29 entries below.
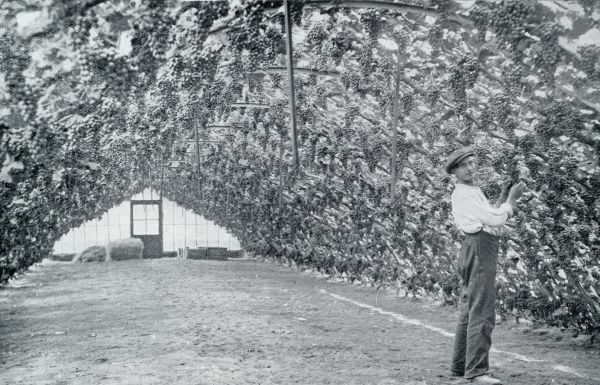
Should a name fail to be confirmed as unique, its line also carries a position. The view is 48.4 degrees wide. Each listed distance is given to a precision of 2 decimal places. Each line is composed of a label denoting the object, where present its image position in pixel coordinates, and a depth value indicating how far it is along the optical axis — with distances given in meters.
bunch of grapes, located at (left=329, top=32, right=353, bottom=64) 7.43
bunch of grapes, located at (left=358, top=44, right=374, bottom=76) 7.77
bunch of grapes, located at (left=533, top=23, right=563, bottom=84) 4.55
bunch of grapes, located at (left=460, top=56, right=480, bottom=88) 6.11
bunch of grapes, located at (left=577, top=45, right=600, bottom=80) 4.47
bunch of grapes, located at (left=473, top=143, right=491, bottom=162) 7.88
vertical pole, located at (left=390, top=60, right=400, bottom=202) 7.67
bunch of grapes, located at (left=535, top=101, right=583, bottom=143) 5.60
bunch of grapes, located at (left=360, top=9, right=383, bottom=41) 6.44
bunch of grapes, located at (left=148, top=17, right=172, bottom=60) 5.31
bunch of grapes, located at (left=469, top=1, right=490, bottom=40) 4.86
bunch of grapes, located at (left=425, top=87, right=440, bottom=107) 7.70
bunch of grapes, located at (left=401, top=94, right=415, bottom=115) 8.25
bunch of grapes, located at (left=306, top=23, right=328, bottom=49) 7.20
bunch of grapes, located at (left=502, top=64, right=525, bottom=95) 5.82
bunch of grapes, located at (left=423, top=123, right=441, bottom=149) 8.59
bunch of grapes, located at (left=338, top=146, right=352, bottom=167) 11.82
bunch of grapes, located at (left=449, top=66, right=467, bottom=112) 6.21
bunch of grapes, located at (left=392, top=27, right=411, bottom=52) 7.07
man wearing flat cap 5.33
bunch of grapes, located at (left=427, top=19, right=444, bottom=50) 6.19
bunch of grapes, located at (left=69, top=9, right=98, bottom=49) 5.03
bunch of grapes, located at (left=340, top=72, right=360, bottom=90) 8.53
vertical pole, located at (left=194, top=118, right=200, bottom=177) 9.21
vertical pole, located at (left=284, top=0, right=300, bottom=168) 5.18
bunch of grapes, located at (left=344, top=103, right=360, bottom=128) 10.27
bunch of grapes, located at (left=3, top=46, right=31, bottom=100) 5.28
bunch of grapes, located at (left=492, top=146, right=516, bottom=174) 7.22
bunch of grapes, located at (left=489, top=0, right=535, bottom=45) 4.60
